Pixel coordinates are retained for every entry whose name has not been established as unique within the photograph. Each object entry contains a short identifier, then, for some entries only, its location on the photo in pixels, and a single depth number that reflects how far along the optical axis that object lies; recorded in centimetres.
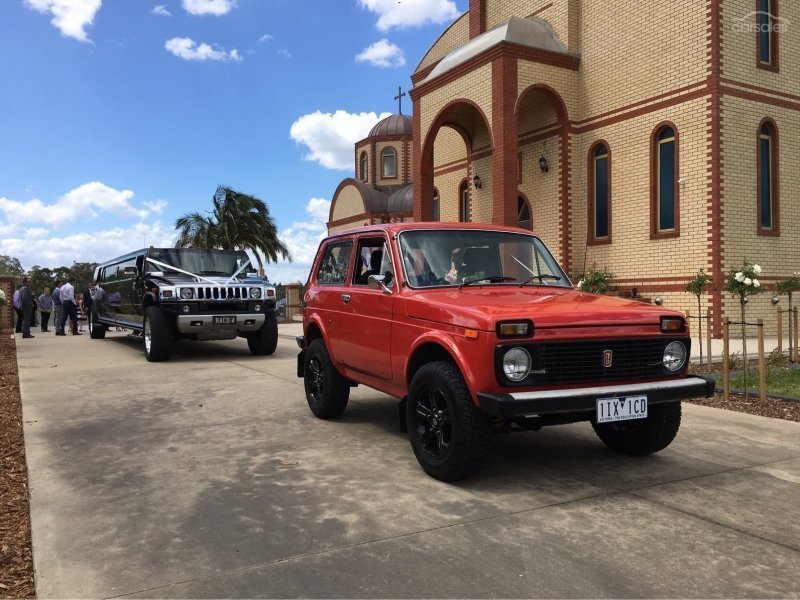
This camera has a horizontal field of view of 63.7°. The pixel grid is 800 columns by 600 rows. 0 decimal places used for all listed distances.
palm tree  3144
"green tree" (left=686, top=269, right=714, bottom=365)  1019
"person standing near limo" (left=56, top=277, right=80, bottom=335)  1909
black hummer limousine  1107
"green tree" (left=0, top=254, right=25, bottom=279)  6906
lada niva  394
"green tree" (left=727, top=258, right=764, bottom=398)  969
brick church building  1378
